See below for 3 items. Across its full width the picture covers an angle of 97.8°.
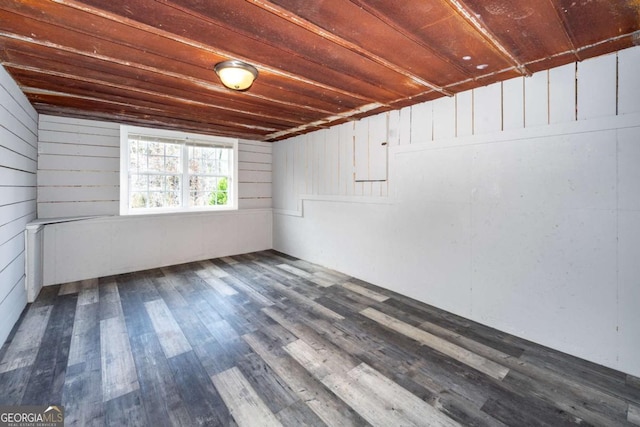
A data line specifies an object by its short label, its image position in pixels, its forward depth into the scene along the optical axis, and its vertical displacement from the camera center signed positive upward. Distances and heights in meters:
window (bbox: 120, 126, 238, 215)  4.44 +0.74
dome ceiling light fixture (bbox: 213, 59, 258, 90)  2.20 +1.13
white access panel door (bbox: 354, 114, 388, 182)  3.66 +0.90
